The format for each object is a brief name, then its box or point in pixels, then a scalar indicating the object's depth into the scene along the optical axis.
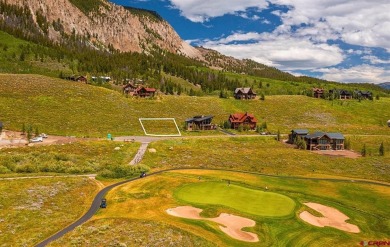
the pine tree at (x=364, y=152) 104.74
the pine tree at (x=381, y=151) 106.94
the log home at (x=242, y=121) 142.88
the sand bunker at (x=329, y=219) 51.72
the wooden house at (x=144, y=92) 174.20
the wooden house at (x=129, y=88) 186.75
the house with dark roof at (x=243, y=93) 194.62
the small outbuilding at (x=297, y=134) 118.94
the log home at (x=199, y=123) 135.25
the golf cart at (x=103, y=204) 54.62
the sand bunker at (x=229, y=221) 46.09
